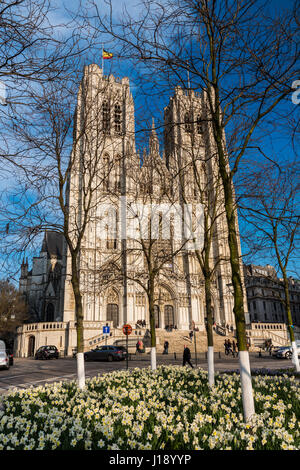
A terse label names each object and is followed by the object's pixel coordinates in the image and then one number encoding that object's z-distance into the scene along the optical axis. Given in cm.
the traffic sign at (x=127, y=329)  1468
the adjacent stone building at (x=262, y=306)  6041
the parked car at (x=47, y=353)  2697
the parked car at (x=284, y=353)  2214
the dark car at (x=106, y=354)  2308
